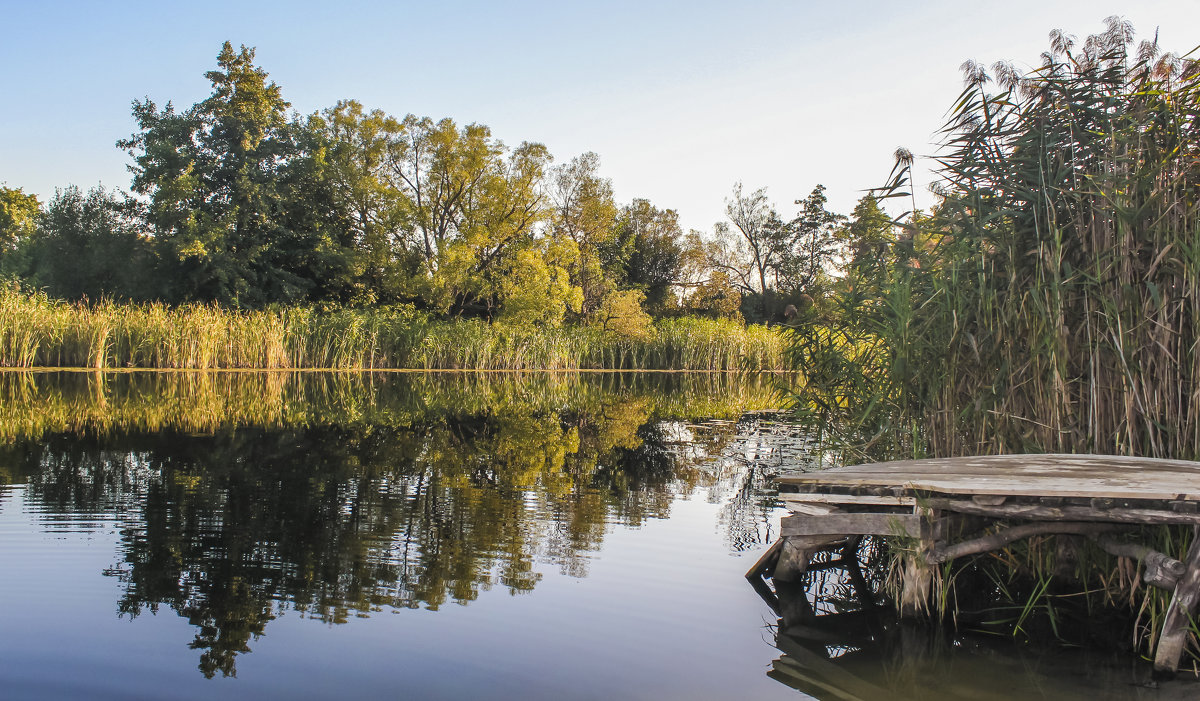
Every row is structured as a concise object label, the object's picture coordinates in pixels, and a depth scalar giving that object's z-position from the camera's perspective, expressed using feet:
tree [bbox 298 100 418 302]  108.27
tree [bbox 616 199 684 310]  149.07
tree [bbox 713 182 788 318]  173.47
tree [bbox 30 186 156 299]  104.32
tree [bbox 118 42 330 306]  94.99
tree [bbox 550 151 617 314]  125.08
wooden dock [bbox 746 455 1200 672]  11.05
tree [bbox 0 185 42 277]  152.77
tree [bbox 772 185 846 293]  171.42
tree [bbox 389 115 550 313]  110.42
